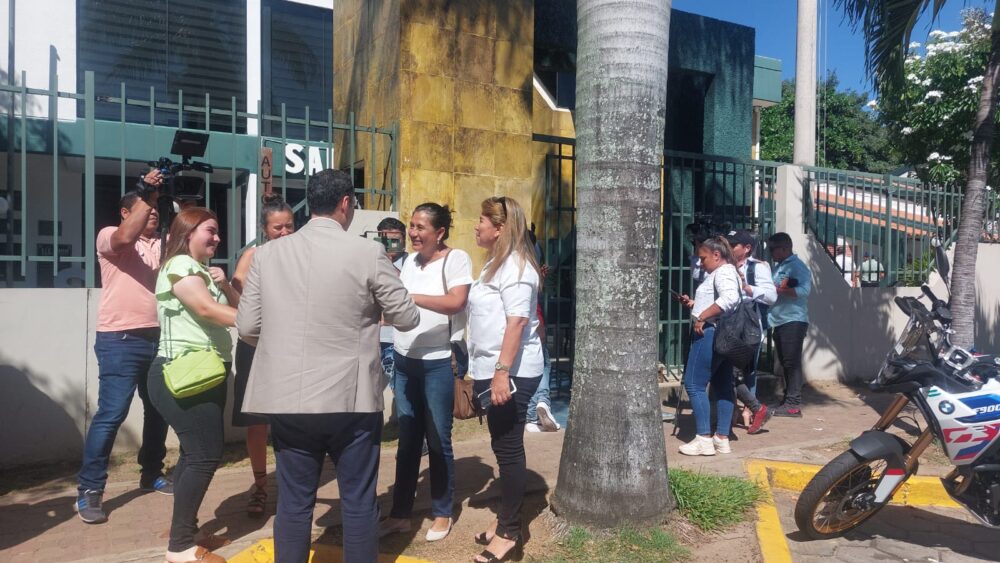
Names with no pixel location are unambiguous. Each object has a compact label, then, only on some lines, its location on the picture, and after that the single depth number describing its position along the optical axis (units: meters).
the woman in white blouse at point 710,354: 5.69
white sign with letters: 6.19
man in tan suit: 3.03
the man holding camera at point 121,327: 4.37
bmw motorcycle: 4.16
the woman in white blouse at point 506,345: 3.73
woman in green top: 3.62
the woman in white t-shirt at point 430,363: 3.94
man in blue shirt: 7.34
